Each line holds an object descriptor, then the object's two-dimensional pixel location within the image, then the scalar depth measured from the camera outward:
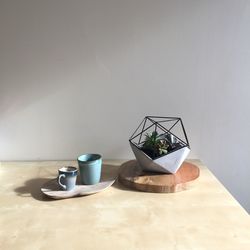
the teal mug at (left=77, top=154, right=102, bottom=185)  1.09
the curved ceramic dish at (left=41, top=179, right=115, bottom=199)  1.02
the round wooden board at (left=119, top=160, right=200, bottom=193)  1.06
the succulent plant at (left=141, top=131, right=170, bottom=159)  1.14
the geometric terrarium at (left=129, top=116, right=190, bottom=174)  1.13
